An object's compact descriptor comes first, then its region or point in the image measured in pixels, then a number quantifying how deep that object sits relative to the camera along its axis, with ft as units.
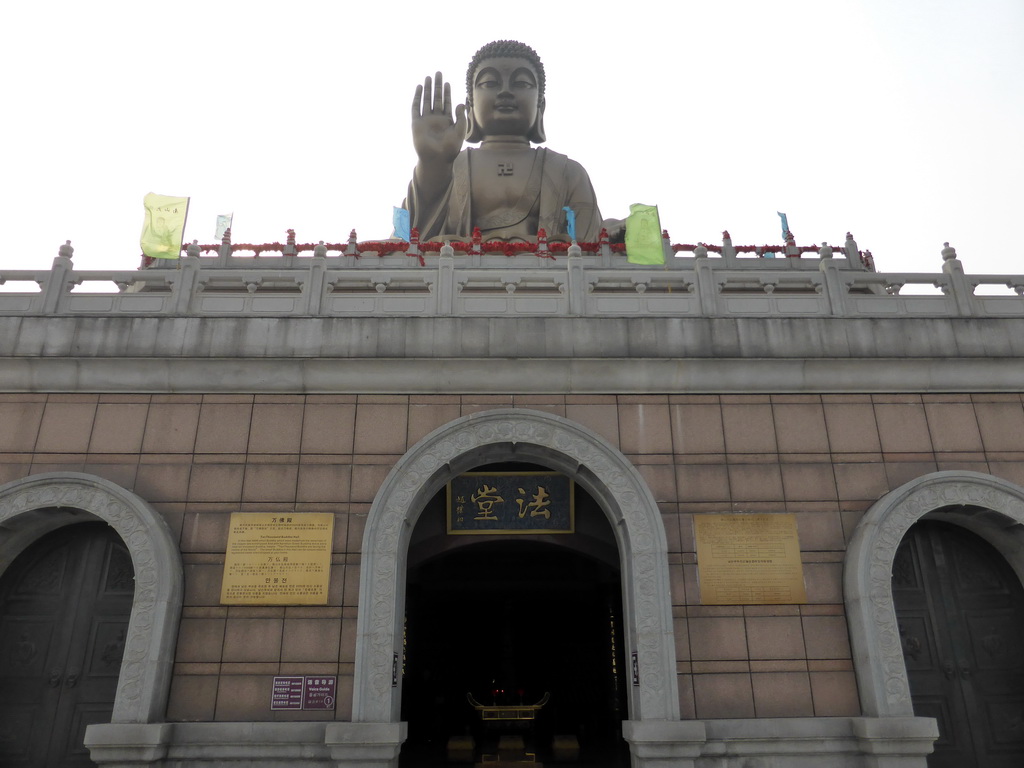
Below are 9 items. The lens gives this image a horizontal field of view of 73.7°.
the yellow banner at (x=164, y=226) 35.99
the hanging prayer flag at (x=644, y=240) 37.11
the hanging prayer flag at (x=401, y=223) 56.70
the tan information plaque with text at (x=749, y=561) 27.48
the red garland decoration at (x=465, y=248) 48.80
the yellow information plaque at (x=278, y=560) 27.17
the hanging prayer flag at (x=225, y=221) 65.36
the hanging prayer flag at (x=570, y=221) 54.08
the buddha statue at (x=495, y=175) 56.80
